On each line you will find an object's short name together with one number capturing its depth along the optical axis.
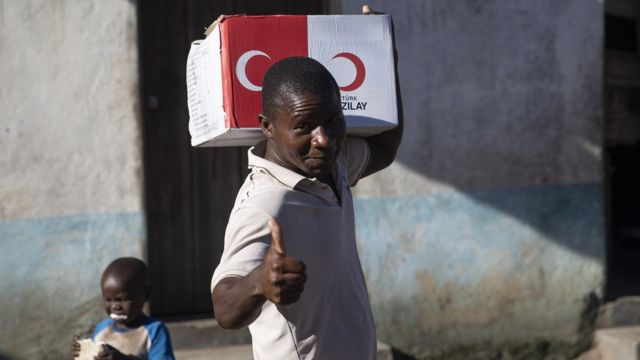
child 3.55
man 2.16
